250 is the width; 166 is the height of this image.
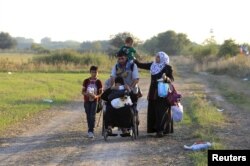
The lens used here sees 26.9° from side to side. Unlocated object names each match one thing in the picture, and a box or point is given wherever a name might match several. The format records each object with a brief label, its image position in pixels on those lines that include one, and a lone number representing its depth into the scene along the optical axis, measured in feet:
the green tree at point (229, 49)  199.93
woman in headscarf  41.14
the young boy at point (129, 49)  40.48
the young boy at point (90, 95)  41.04
